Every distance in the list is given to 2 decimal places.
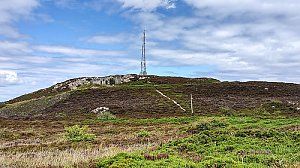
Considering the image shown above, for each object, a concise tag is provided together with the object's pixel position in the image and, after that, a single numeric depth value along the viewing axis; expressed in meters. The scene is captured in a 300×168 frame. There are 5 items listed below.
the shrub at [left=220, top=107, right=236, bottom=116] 62.39
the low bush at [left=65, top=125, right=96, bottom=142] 28.64
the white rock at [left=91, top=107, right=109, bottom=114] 68.06
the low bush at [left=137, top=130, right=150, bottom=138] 30.55
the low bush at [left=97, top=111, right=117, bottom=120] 59.61
